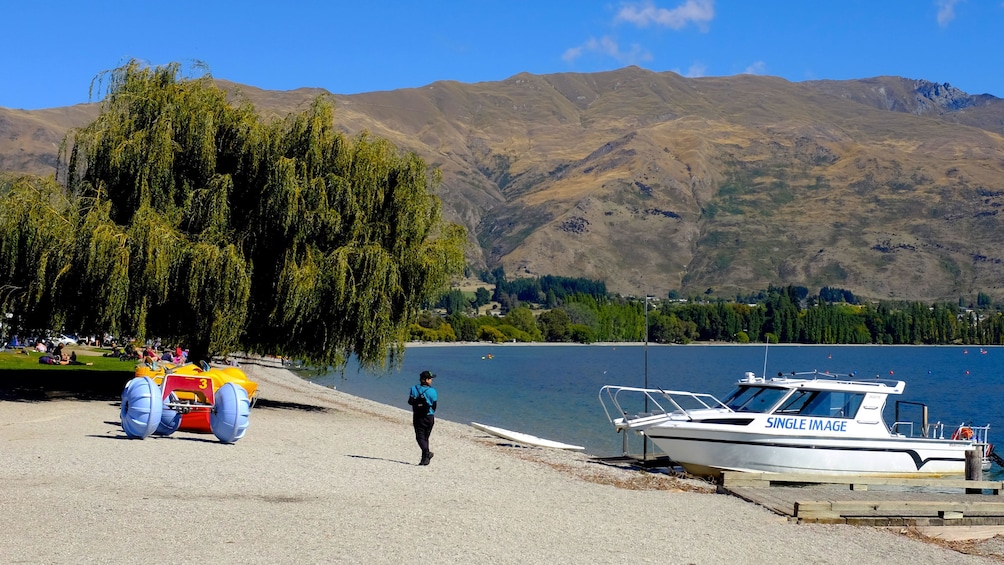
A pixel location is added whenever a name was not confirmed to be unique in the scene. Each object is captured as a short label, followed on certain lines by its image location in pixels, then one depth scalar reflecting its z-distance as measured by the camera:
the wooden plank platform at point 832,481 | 20.30
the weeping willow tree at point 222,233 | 26.05
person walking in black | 18.83
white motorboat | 23.44
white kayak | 28.44
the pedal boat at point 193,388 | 22.05
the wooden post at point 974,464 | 23.88
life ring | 27.90
